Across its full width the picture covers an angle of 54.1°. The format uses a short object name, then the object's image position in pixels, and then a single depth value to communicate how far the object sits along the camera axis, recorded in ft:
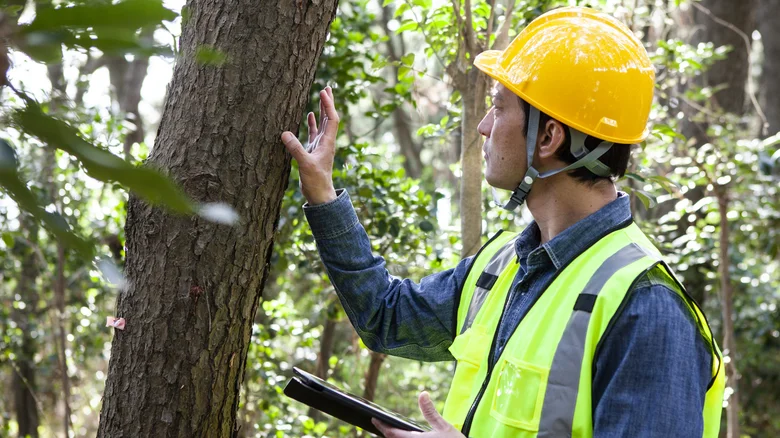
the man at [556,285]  5.24
